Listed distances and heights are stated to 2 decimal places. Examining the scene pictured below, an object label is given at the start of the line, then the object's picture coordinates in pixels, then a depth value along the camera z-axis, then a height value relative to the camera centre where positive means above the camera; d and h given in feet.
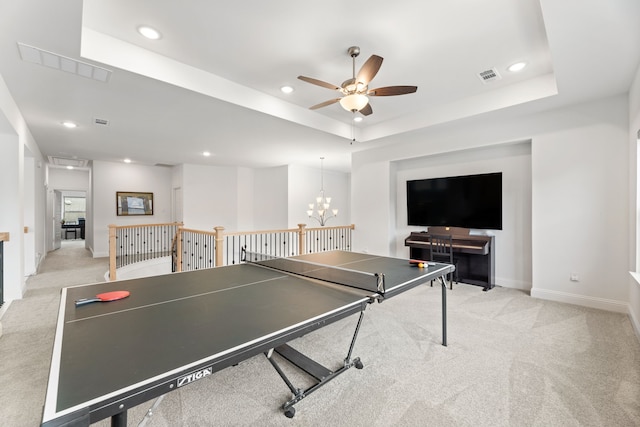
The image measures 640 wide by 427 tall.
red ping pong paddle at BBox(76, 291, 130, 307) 5.25 -1.57
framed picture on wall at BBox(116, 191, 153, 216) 27.40 +1.15
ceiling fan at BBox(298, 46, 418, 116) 8.79 +4.07
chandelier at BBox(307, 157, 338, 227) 28.68 +0.57
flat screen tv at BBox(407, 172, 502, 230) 15.25 +0.65
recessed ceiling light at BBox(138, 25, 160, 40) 8.50 +5.53
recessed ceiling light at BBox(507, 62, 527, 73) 10.75 +5.56
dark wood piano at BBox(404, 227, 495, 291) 14.61 -2.05
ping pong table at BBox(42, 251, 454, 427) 2.87 -1.68
